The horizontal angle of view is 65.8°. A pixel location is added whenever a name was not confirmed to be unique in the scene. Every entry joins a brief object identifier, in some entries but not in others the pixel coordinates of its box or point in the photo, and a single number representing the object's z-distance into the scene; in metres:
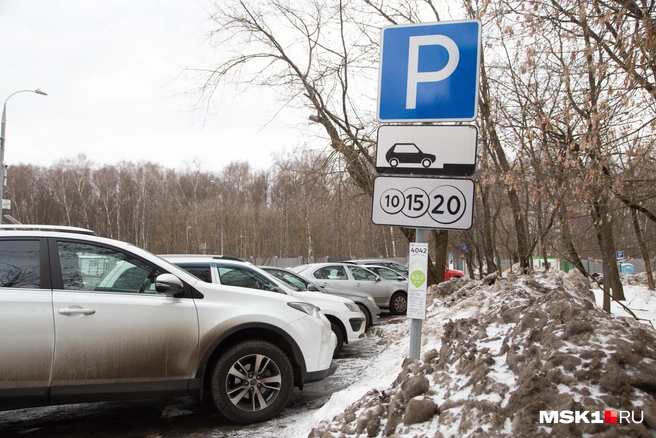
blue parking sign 3.42
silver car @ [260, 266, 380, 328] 10.25
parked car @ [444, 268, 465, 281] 26.80
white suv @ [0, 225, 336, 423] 4.04
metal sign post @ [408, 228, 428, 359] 3.46
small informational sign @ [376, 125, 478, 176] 3.33
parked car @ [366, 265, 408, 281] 15.15
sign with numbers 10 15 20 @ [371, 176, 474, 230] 3.26
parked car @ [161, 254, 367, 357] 6.87
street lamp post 18.39
